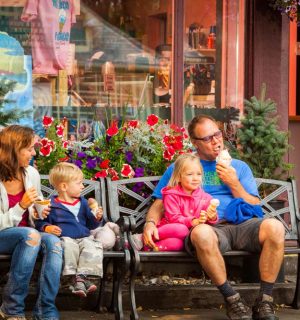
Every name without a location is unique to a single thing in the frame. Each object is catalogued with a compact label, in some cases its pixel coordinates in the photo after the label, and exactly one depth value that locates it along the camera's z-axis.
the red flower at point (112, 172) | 10.91
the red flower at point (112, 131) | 11.18
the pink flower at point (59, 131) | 11.23
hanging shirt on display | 12.18
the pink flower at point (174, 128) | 11.73
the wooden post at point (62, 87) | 12.39
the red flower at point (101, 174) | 10.83
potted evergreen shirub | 11.50
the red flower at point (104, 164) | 10.92
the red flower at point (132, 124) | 11.35
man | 9.38
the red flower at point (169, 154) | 11.19
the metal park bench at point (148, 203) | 10.20
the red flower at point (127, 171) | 10.85
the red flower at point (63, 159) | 11.00
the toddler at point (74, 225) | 9.15
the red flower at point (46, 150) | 10.89
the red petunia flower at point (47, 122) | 11.37
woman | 9.06
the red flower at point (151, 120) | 11.41
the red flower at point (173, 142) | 11.23
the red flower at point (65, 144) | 11.17
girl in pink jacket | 9.68
